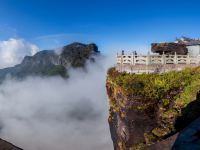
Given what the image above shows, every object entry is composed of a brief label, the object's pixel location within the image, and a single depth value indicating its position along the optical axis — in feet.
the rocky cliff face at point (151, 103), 42.36
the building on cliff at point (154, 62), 48.34
